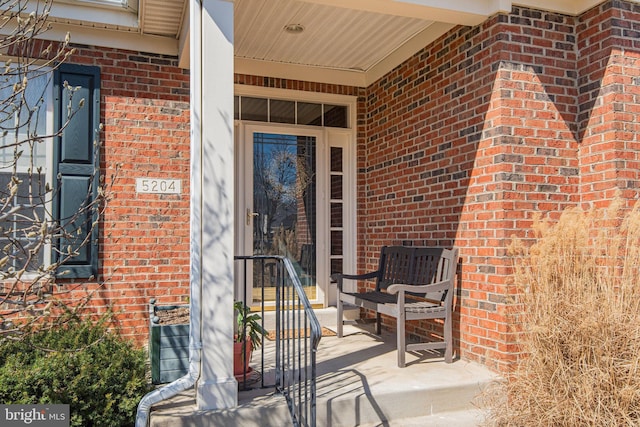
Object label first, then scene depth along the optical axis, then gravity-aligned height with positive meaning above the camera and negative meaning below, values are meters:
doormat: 4.91 -1.00
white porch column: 3.00 +0.21
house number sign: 4.53 +0.40
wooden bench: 3.87 -0.49
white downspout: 2.90 -0.22
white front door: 5.38 +0.40
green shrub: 2.79 -0.84
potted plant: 3.35 -0.72
